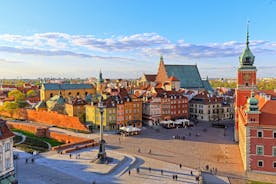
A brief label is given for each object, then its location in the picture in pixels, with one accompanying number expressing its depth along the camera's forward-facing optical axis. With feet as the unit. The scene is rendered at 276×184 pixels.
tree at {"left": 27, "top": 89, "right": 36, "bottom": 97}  402.01
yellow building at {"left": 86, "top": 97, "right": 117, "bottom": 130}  211.27
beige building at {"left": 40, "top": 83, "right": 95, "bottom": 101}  338.13
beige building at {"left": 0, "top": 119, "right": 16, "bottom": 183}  97.71
